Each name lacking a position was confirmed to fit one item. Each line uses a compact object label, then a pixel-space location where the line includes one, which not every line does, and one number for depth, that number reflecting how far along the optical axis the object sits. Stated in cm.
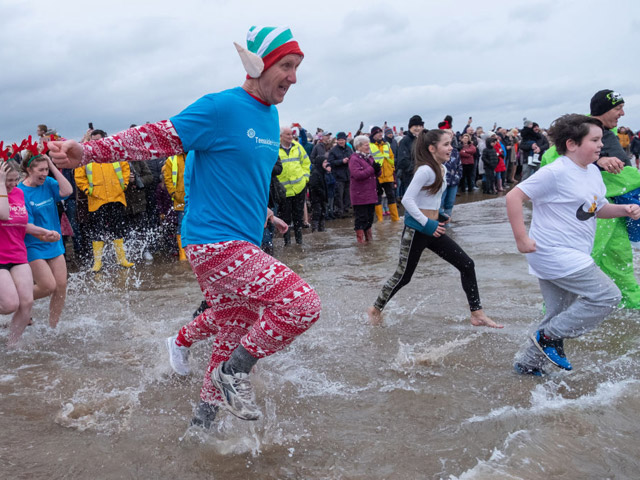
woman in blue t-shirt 564
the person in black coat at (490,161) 1948
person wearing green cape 514
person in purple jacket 1120
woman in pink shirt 502
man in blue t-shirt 294
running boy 389
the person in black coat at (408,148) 1142
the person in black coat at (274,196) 991
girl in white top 530
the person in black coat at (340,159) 1379
